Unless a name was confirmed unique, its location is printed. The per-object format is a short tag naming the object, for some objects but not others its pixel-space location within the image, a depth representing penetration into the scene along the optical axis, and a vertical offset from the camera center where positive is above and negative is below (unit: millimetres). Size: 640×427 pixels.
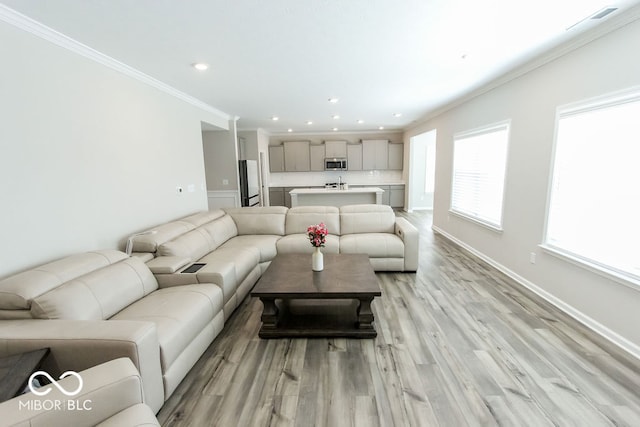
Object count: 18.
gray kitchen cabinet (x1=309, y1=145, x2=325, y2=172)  9039 +546
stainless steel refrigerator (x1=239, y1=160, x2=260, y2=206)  6617 -216
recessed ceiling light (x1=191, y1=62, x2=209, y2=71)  2951 +1140
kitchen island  6738 -615
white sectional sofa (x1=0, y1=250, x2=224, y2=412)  1506 -870
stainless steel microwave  8953 +251
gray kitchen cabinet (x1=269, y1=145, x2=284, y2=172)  9039 +477
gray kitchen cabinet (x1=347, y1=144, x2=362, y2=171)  9023 +494
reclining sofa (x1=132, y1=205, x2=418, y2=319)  2703 -877
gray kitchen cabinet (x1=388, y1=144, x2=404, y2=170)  9008 +530
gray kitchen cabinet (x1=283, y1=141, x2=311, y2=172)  9000 +523
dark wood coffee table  2449 -1075
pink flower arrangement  2893 -637
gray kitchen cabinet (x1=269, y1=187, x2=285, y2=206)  9117 -706
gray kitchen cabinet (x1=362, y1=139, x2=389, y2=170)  8961 +568
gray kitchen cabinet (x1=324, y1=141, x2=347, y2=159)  8961 +717
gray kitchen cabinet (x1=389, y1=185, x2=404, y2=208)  9078 -803
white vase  2893 -890
